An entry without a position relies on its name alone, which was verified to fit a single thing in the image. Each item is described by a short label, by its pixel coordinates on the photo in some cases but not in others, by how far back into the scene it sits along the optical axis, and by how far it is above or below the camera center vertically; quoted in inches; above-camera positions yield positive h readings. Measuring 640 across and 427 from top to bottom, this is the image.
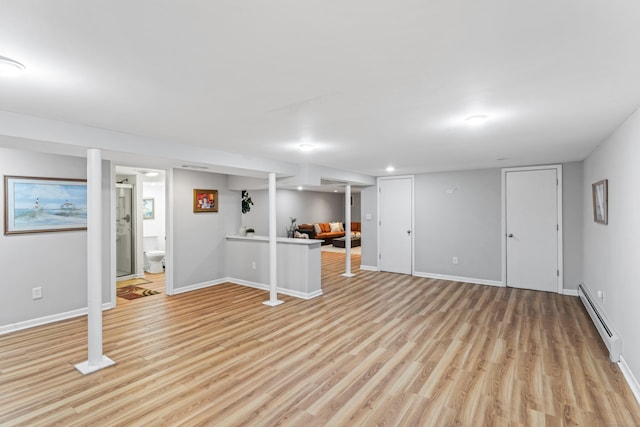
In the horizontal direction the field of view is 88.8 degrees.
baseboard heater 112.9 -45.7
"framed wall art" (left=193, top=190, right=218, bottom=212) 222.1 +10.6
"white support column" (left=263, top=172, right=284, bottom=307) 188.0 -15.9
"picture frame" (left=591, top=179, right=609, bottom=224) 129.8 +5.2
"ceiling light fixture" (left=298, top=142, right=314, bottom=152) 145.9 +31.6
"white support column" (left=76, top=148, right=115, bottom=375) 114.0 -15.5
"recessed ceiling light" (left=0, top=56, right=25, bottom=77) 63.5 +30.2
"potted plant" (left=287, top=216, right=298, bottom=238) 406.9 -17.1
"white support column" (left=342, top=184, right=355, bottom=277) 268.5 -22.5
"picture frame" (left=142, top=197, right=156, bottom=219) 321.4 +8.0
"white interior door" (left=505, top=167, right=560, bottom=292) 211.8 -10.0
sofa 425.1 -21.3
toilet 270.7 -38.1
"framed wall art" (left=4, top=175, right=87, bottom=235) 146.2 +5.9
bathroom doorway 255.9 -12.5
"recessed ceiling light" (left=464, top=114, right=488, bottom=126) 102.9 +30.8
